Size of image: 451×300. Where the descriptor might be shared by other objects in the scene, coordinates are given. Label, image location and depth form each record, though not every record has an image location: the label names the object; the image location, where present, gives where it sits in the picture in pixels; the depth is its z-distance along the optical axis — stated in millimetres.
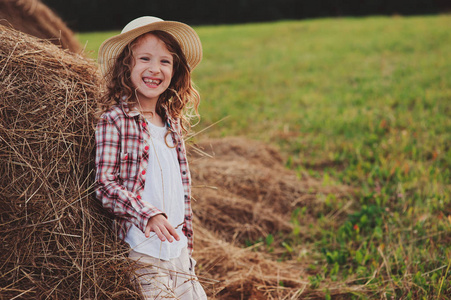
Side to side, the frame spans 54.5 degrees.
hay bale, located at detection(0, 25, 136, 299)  2090
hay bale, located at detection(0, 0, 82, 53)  4278
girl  2244
